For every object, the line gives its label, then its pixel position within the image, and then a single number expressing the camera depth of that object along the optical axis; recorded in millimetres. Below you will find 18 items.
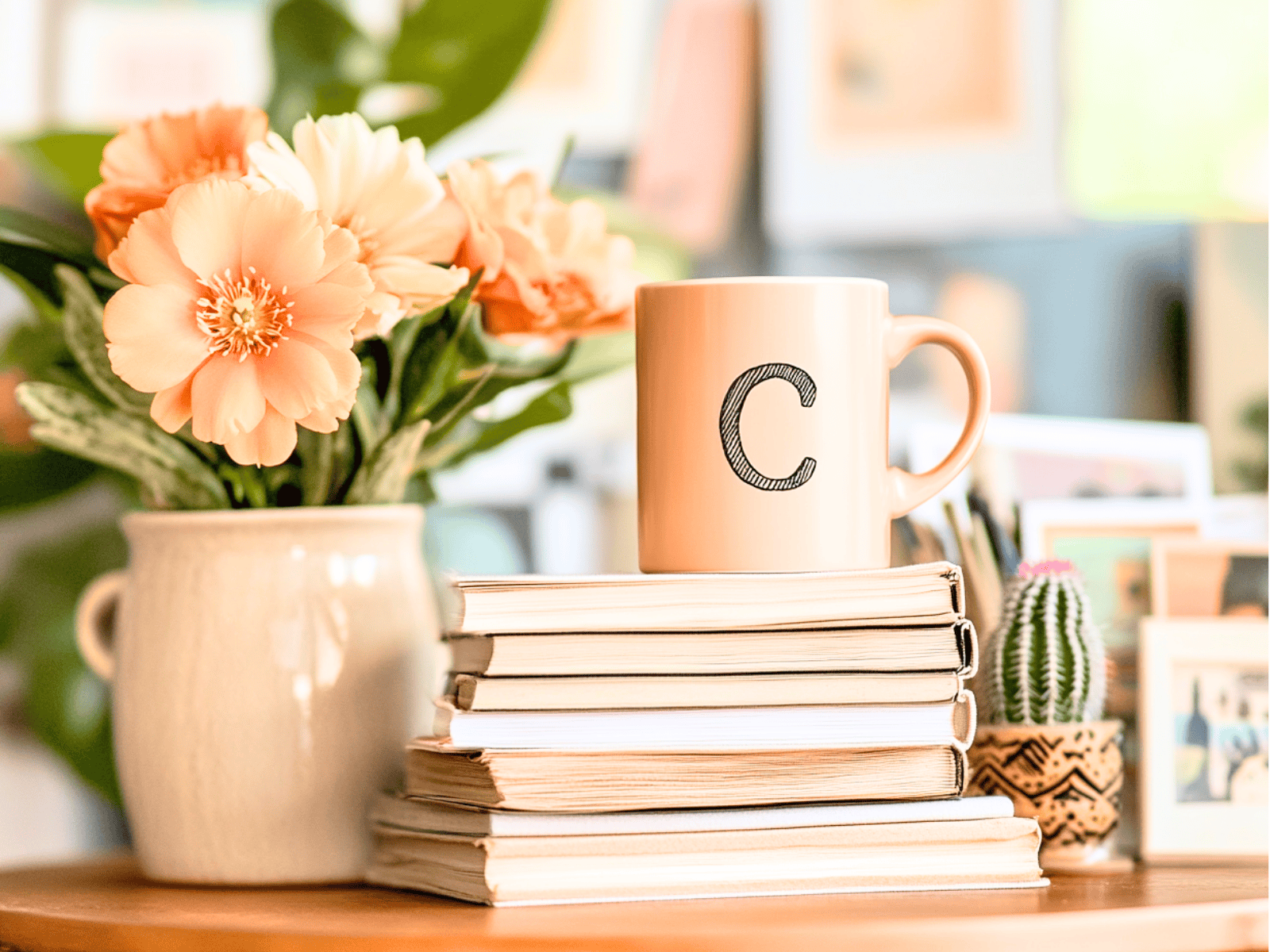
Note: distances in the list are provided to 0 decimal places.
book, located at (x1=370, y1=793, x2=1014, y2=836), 868
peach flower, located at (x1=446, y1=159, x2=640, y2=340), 937
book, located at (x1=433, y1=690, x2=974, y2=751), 867
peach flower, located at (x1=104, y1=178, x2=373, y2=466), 870
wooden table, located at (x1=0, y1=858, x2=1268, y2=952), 821
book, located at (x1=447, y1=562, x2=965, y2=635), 873
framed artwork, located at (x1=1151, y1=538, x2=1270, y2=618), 1000
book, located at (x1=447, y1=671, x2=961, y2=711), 870
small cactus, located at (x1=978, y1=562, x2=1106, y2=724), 947
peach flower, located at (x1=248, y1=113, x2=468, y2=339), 901
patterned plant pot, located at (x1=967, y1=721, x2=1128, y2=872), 942
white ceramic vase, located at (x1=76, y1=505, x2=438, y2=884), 934
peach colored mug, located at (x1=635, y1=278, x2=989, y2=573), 909
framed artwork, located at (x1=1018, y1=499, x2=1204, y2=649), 1027
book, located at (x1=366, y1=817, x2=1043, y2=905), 865
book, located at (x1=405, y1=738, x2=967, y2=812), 868
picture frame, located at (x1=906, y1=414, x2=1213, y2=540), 1066
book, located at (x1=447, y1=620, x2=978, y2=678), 873
